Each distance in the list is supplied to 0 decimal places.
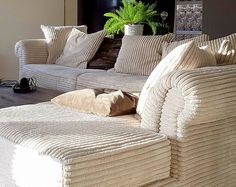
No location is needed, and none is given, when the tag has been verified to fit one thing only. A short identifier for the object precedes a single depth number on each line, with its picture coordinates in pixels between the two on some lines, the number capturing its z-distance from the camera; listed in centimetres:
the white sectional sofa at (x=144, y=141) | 134
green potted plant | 515
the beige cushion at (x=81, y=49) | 402
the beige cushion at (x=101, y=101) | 190
